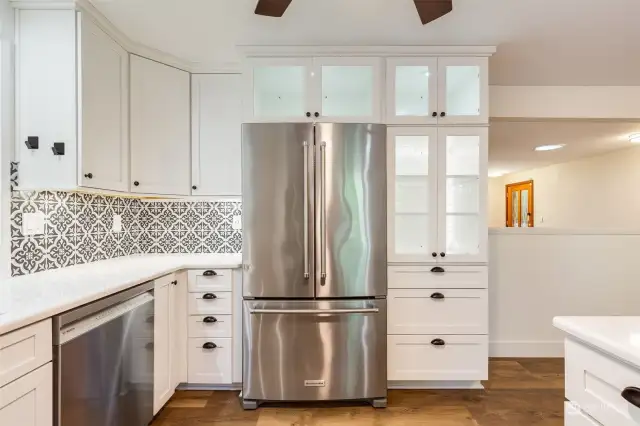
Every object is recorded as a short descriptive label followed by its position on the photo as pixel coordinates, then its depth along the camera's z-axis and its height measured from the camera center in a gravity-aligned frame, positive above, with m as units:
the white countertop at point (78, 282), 1.32 -0.34
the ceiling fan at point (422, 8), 1.77 +0.96
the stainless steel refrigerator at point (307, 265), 2.40 -0.34
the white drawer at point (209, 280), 2.56 -0.46
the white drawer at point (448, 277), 2.58 -0.45
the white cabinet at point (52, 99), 1.99 +0.59
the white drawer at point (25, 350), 1.17 -0.45
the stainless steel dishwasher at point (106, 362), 1.42 -0.65
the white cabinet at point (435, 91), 2.56 +0.81
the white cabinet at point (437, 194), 2.57 +0.12
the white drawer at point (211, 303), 2.57 -0.62
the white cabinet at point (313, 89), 2.54 +0.82
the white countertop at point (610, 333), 0.87 -0.32
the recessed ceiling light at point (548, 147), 5.73 +0.97
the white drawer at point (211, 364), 2.57 -1.03
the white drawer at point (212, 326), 2.56 -0.77
